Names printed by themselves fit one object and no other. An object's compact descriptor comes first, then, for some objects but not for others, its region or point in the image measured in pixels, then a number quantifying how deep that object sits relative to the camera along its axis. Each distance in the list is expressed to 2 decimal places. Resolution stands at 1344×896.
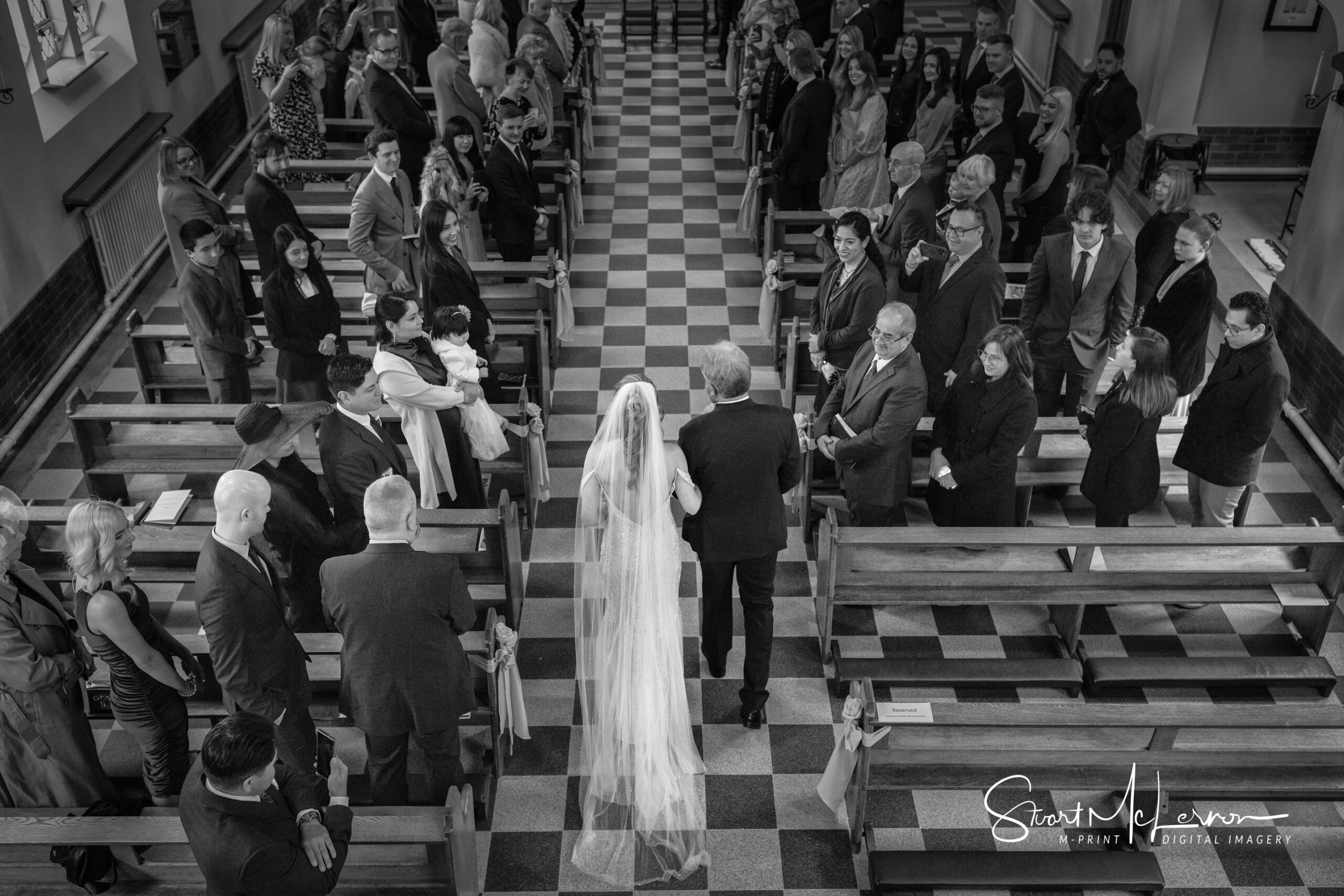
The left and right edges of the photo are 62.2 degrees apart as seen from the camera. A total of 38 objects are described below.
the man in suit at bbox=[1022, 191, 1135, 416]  5.99
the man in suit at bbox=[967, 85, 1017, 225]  7.61
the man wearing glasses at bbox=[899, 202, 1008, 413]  5.86
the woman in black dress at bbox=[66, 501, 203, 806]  3.85
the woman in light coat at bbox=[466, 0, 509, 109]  9.08
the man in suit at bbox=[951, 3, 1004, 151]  9.91
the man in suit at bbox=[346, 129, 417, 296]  6.70
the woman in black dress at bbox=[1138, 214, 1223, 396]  5.93
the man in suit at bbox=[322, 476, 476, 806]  3.84
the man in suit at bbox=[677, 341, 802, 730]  4.51
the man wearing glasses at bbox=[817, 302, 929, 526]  5.12
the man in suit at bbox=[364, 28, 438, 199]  8.30
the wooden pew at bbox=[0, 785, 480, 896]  3.81
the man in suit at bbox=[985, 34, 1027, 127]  8.77
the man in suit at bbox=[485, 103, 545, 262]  7.45
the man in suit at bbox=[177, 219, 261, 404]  6.02
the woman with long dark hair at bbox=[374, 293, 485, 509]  5.15
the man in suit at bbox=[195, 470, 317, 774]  3.84
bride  4.39
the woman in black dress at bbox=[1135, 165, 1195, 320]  6.34
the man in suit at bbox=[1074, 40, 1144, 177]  8.64
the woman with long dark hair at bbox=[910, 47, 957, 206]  8.64
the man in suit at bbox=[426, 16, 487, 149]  8.59
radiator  8.49
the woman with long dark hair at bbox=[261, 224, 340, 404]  5.90
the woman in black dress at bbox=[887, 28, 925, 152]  9.77
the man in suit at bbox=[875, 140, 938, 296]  6.55
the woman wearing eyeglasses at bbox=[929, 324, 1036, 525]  5.06
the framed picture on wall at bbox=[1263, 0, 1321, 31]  9.99
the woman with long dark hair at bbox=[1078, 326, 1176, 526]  5.11
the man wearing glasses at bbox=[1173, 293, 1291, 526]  5.30
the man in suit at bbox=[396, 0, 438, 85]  11.30
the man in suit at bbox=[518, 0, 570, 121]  10.05
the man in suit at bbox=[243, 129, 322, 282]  6.53
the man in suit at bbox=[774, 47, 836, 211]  8.41
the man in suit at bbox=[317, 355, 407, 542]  4.58
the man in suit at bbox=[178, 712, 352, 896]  3.12
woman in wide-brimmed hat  4.43
